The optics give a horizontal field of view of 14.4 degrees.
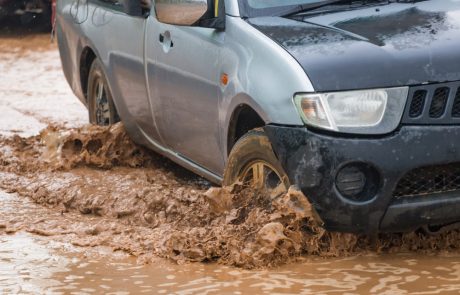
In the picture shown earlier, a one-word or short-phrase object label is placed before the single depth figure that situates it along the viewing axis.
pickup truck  7.68
